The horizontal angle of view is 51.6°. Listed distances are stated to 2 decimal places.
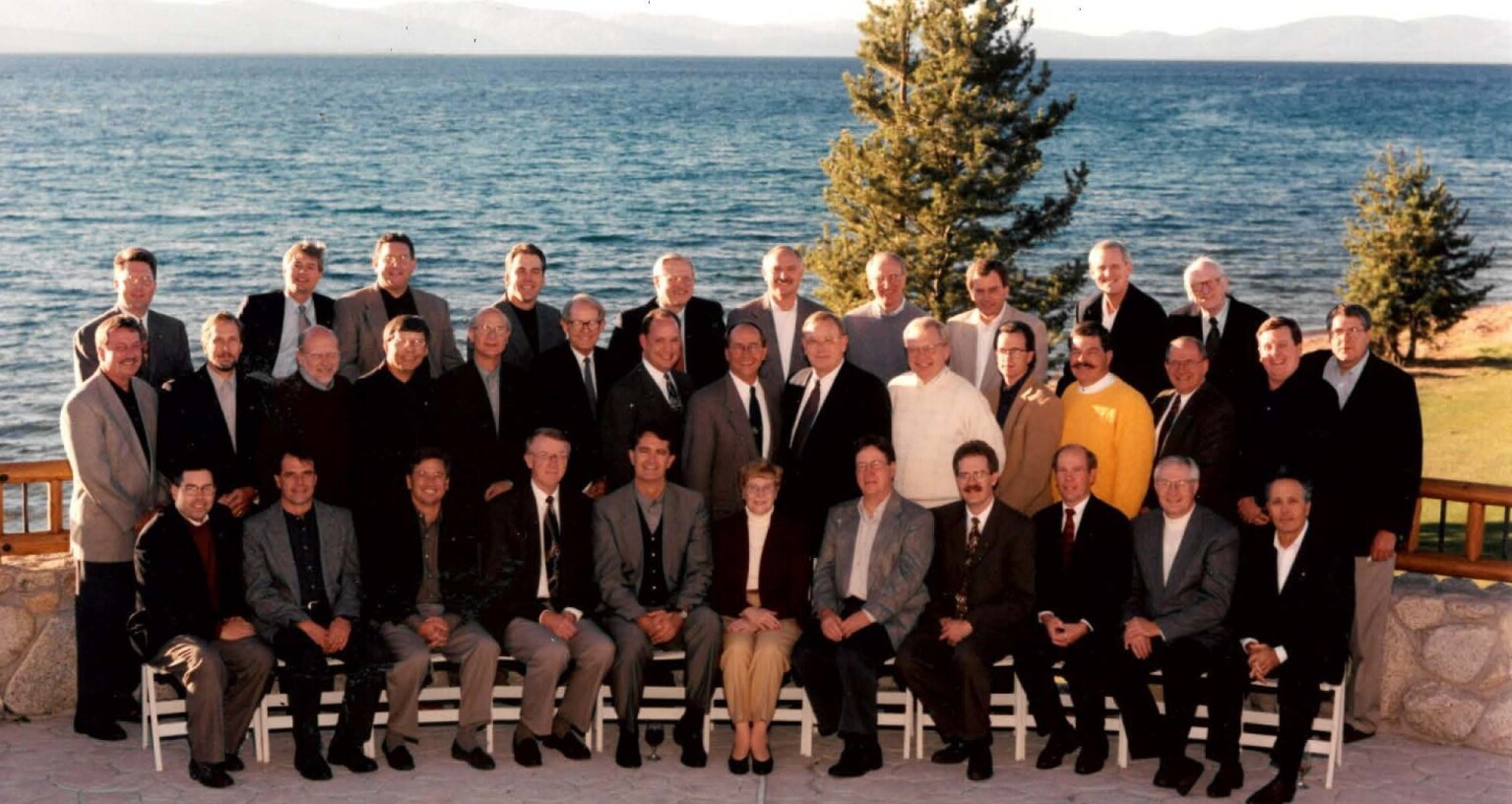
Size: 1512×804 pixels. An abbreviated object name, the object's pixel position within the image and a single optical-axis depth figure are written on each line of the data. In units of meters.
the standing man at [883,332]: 7.24
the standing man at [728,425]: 6.62
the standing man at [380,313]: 7.00
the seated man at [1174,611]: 5.98
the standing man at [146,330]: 6.52
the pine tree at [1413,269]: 27.72
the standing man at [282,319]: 6.88
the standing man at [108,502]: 6.16
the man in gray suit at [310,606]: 6.01
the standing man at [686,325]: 7.12
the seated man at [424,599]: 6.11
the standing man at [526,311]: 7.09
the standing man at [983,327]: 6.91
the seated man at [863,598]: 6.10
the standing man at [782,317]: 7.23
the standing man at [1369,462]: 6.27
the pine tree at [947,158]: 20.59
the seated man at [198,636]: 5.88
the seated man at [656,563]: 6.24
